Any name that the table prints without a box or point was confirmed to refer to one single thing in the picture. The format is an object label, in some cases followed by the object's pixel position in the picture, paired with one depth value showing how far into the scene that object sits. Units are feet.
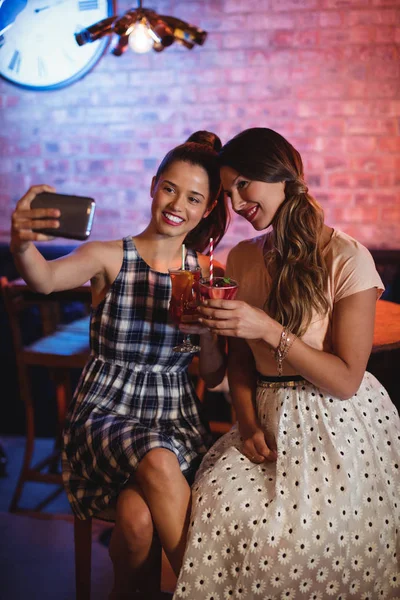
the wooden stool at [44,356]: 9.73
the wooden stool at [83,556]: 6.39
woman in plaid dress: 5.53
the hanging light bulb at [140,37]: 9.81
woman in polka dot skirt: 5.00
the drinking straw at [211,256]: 5.53
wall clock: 13.29
